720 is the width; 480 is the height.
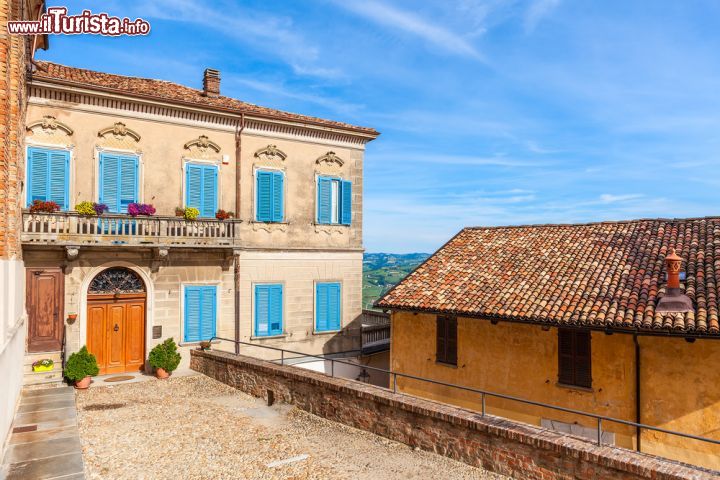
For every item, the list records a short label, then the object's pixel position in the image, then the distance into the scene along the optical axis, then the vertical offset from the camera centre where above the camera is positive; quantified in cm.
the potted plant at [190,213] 1619 +107
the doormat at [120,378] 1508 -396
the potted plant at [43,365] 1402 -331
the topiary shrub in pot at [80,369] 1404 -341
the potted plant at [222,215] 1692 +106
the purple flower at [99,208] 1489 +111
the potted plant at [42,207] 1388 +108
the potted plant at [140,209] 1537 +112
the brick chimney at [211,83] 1930 +623
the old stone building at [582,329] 1068 -197
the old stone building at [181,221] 1463 +82
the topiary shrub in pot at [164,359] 1552 -344
